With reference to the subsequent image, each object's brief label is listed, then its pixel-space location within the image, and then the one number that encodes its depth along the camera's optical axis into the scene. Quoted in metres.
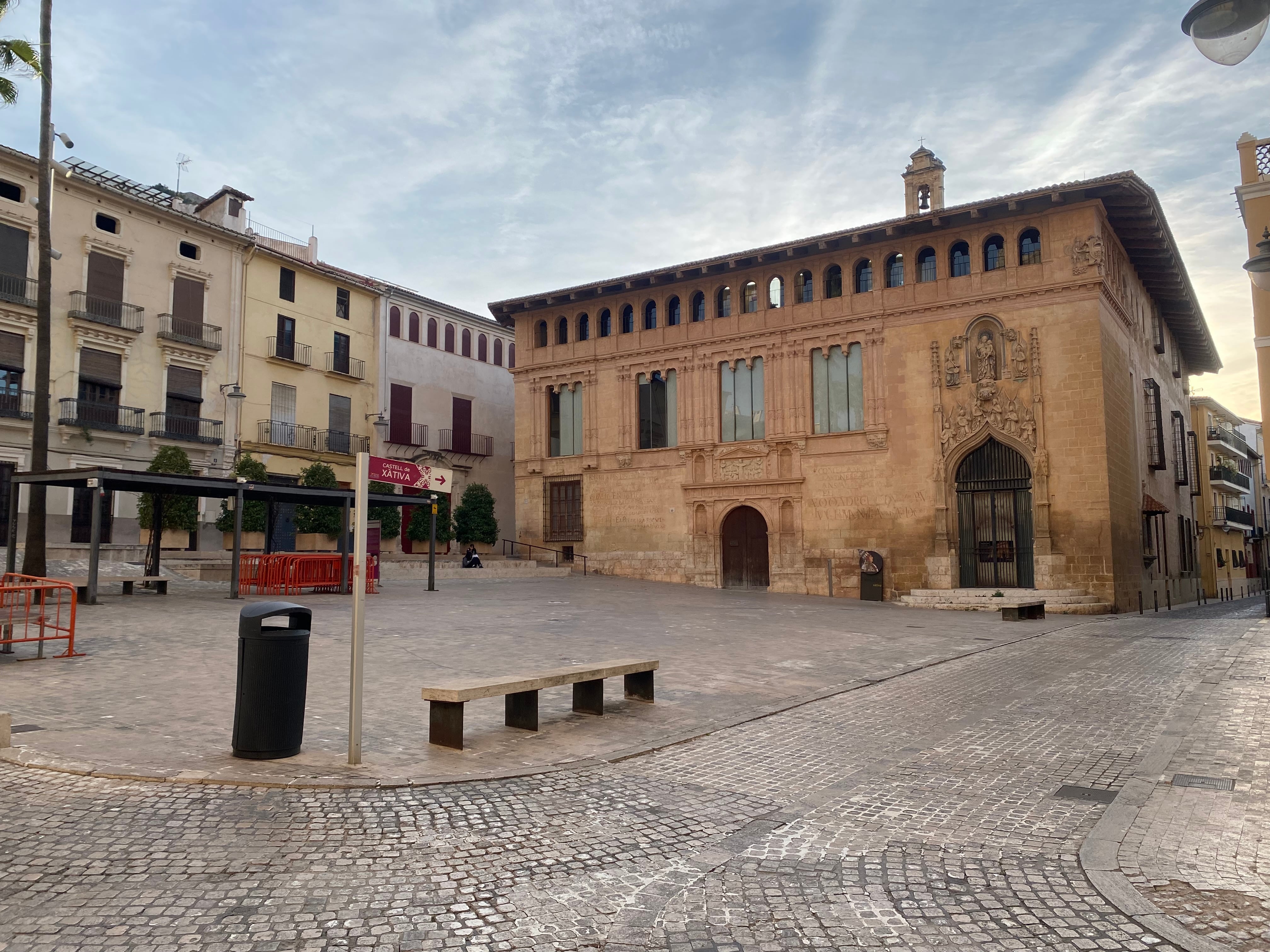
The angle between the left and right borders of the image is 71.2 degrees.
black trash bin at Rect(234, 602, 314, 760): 6.33
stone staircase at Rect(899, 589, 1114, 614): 25.09
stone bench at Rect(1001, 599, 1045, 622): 20.56
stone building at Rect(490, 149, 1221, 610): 26.66
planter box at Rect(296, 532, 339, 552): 34.81
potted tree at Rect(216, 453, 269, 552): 31.08
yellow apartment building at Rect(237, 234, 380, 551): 34.31
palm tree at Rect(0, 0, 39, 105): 17.39
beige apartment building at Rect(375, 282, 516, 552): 39.97
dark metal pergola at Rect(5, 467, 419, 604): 16.70
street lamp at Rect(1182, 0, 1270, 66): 4.20
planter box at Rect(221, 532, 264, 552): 33.12
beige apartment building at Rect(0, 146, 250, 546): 27.44
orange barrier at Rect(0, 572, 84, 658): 10.48
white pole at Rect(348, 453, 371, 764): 6.09
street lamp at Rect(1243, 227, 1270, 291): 7.63
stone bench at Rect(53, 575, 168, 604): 17.92
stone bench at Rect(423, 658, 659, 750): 6.96
